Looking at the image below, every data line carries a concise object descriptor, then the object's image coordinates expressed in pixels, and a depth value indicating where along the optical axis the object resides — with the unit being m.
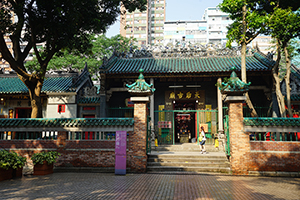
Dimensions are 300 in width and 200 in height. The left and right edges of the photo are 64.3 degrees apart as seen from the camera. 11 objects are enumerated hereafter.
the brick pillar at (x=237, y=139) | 9.17
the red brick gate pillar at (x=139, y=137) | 9.47
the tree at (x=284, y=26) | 9.82
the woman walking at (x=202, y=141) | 12.23
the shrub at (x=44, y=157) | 8.67
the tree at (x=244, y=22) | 10.16
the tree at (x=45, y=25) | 9.84
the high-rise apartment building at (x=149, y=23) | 61.62
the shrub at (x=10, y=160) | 7.77
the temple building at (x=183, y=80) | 14.95
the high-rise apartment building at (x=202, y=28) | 58.56
